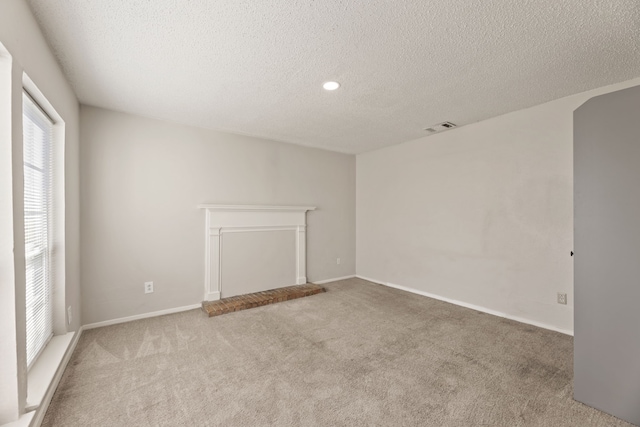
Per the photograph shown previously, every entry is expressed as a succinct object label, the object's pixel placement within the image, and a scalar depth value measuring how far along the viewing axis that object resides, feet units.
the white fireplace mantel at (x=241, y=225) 11.94
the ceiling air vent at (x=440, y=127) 11.66
